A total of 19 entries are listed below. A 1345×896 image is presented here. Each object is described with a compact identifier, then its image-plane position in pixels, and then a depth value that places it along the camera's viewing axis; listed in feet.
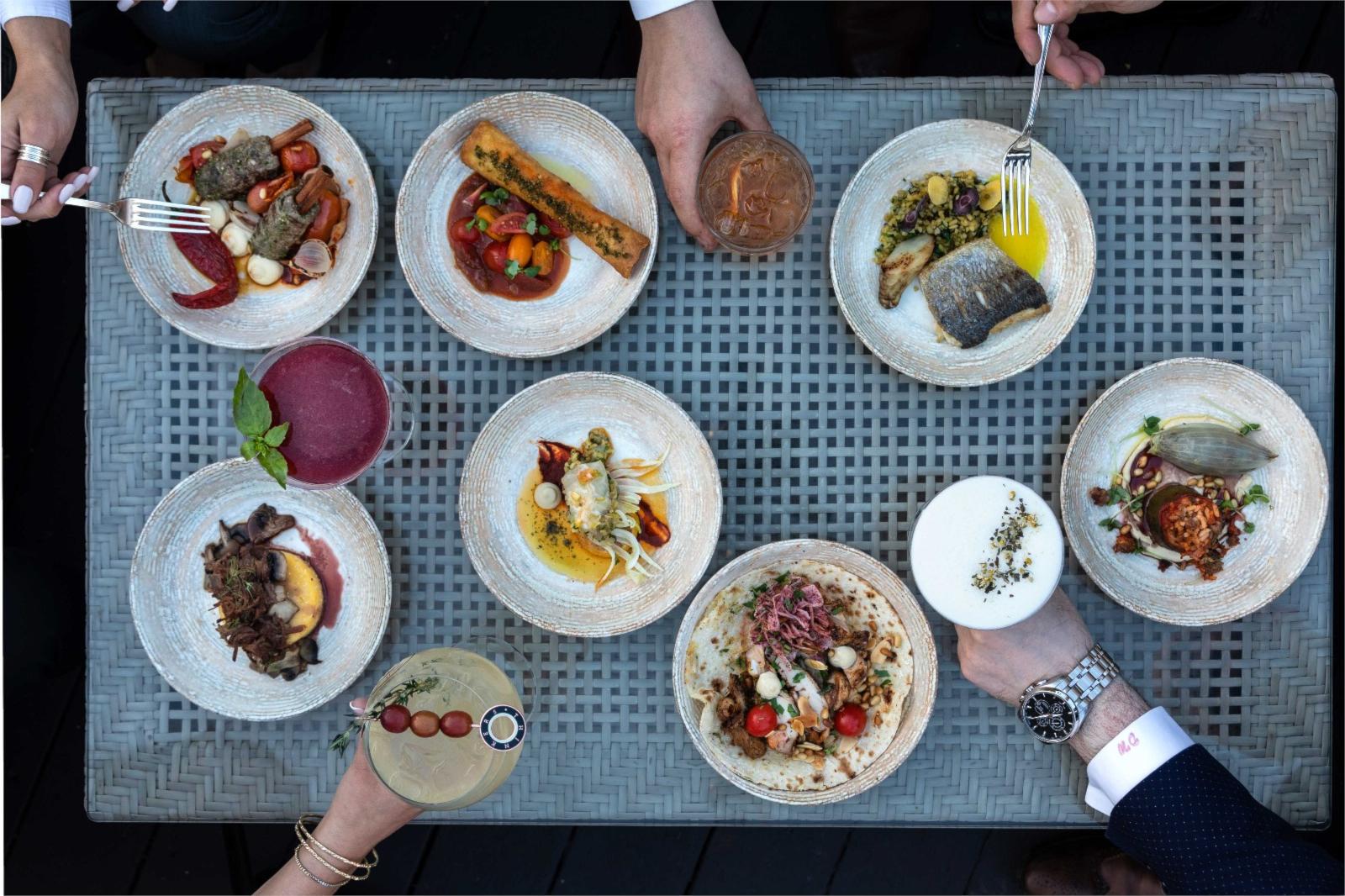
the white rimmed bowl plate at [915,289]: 4.83
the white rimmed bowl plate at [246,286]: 4.90
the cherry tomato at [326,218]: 4.94
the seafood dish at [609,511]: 4.87
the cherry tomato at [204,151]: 4.98
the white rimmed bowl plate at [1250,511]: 4.76
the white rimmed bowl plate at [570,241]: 4.90
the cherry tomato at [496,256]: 5.02
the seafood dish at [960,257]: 4.81
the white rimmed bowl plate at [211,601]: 4.92
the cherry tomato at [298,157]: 4.97
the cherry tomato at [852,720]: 4.86
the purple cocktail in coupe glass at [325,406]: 4.35
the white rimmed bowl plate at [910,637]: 4.72
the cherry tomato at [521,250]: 4.97
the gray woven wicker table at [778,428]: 5.17
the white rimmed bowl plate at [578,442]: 4.82
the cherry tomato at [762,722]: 4.88
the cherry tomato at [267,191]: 4.93
